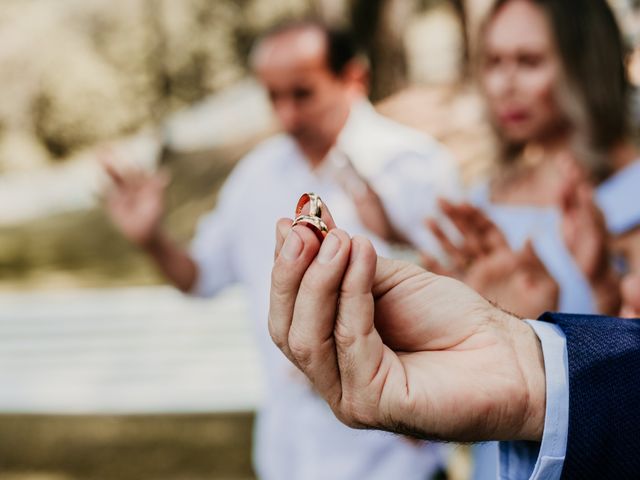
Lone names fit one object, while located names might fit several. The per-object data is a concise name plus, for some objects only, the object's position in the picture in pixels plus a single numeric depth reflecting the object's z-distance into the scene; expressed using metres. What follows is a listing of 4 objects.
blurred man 1.95
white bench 4.02
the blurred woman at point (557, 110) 1.58
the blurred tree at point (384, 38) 4.05
